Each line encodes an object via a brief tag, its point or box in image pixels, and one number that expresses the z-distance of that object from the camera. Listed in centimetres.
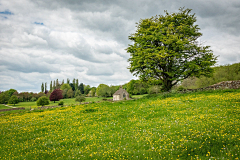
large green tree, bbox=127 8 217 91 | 2527
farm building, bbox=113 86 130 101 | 8312
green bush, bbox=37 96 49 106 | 5636
